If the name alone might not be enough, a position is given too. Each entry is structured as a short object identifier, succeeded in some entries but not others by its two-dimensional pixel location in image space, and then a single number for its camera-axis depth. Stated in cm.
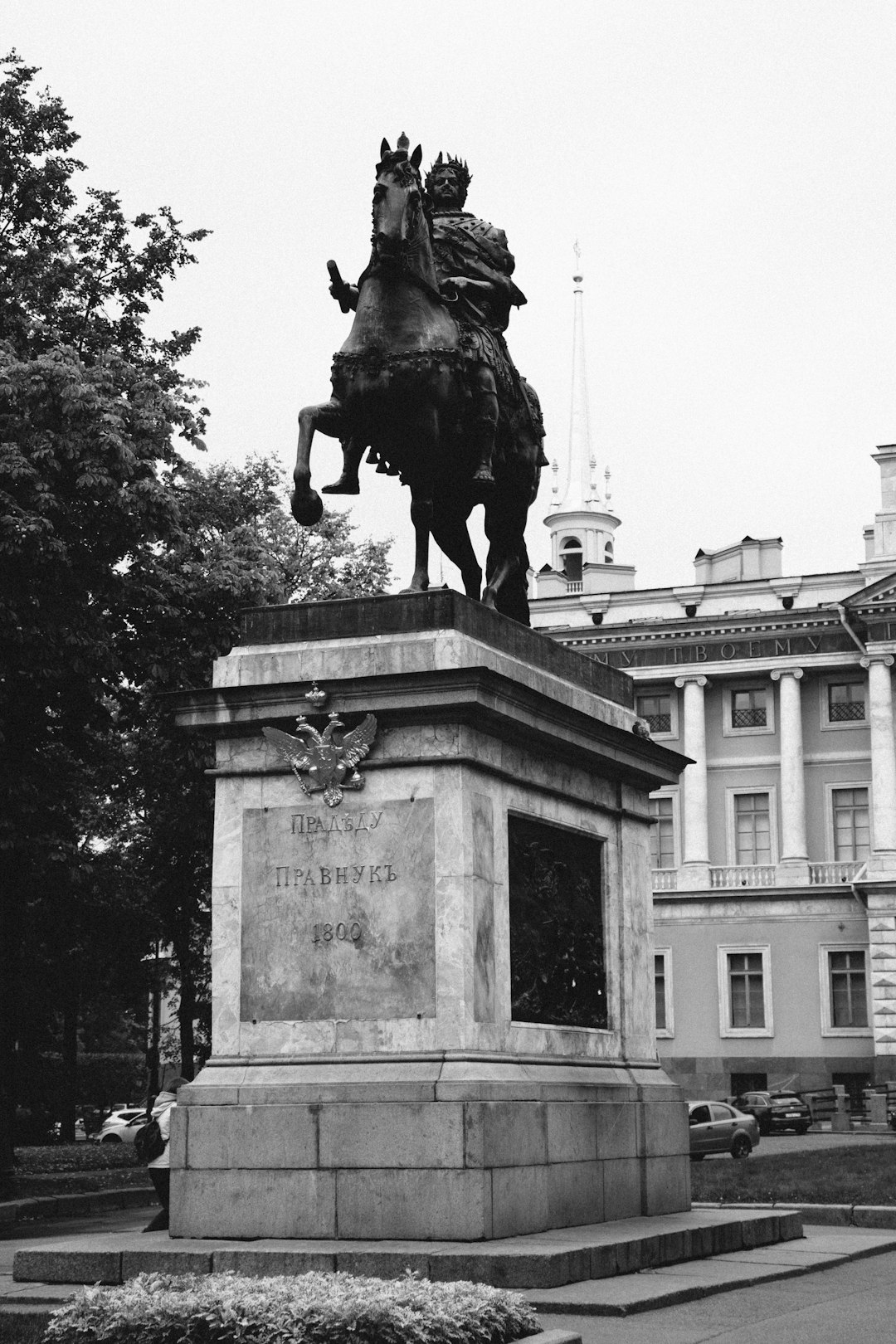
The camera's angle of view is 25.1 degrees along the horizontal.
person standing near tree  1401
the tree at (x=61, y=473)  2550
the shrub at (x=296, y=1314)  874
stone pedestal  1263
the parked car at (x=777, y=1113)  5153
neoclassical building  6519
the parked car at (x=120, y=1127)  5559
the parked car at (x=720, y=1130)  3834
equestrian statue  1445
